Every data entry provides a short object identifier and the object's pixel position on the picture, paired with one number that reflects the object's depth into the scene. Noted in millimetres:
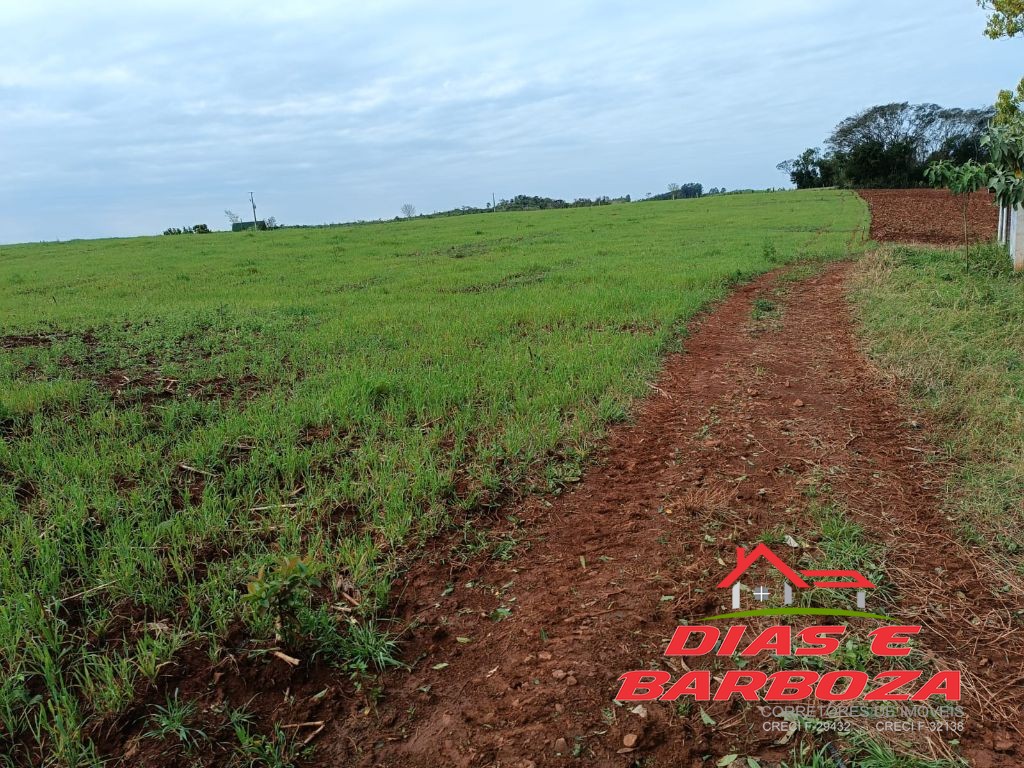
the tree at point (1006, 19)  14953
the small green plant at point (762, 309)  9131
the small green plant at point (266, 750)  2195
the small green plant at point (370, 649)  2641
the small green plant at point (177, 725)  2256
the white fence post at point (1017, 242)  10031
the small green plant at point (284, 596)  2652
